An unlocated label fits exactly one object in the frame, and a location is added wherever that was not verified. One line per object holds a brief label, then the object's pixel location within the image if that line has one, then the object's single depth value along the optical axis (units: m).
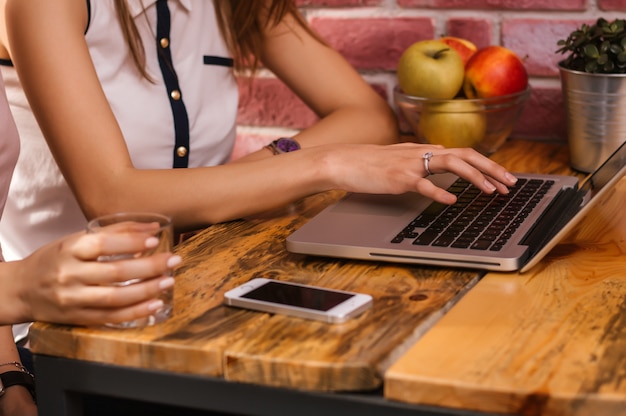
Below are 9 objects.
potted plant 1.92
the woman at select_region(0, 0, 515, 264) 1.77
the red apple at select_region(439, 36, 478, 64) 2.08
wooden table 1.35
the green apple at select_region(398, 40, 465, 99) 2.00
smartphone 1.46
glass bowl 2.00
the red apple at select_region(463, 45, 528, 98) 2.02
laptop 1.58
